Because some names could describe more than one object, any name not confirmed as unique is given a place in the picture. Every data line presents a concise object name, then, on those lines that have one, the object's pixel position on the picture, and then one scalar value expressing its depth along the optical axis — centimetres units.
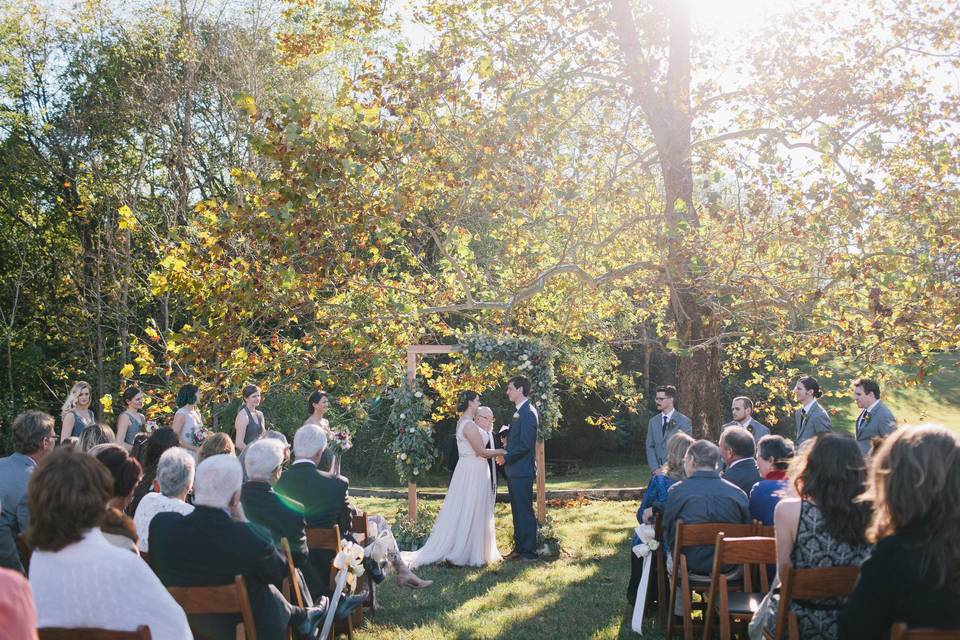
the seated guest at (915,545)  309
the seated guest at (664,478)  711
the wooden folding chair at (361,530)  699
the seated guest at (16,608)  238
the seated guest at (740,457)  702
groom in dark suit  1049
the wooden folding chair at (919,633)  301
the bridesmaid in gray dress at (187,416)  952
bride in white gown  1029
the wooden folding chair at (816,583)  413
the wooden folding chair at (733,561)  523
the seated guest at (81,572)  329
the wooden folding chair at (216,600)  410
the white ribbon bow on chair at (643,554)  683
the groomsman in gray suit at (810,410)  992
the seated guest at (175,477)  482
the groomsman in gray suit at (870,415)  946
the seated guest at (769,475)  627
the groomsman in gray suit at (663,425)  1070
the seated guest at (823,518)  430
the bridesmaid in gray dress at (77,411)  991
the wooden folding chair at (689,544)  596
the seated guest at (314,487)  632
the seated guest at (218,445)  671
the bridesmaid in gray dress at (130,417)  995
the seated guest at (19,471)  520
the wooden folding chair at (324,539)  611
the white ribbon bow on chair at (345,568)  550
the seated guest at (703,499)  621
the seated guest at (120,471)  484
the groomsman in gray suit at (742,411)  1023
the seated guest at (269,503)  550
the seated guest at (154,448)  662
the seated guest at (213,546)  434
